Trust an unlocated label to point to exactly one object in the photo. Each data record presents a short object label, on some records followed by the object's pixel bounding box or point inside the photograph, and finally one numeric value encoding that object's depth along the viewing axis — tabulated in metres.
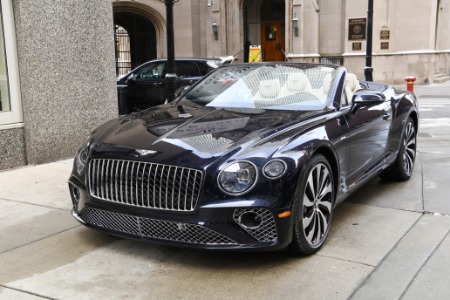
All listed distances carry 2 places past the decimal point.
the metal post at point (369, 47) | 14.12
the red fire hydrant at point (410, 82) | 13.30
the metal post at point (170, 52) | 8.28
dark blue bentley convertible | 3.61
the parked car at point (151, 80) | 12.91
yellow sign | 25.52
